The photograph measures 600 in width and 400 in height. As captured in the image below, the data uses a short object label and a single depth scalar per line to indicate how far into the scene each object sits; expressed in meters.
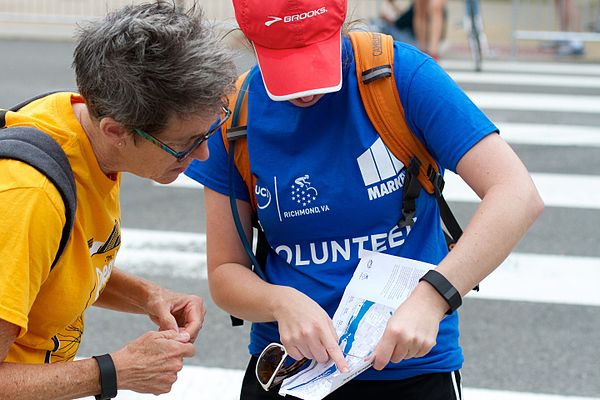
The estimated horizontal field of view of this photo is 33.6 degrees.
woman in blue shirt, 2.26
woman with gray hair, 2.04
